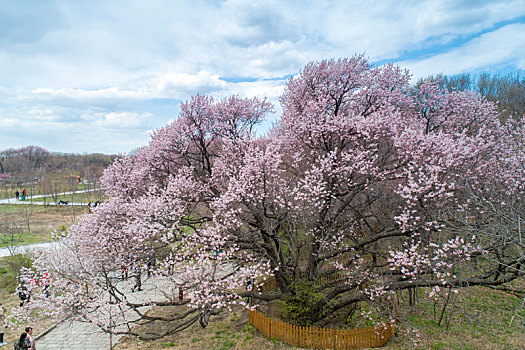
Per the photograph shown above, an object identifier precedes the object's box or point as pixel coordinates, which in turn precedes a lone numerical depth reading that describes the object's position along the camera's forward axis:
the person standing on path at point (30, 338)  9.41
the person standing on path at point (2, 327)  11.31
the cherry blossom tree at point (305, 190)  9.70
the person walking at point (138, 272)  10.77
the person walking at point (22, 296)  13.06
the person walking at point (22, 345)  9.40
